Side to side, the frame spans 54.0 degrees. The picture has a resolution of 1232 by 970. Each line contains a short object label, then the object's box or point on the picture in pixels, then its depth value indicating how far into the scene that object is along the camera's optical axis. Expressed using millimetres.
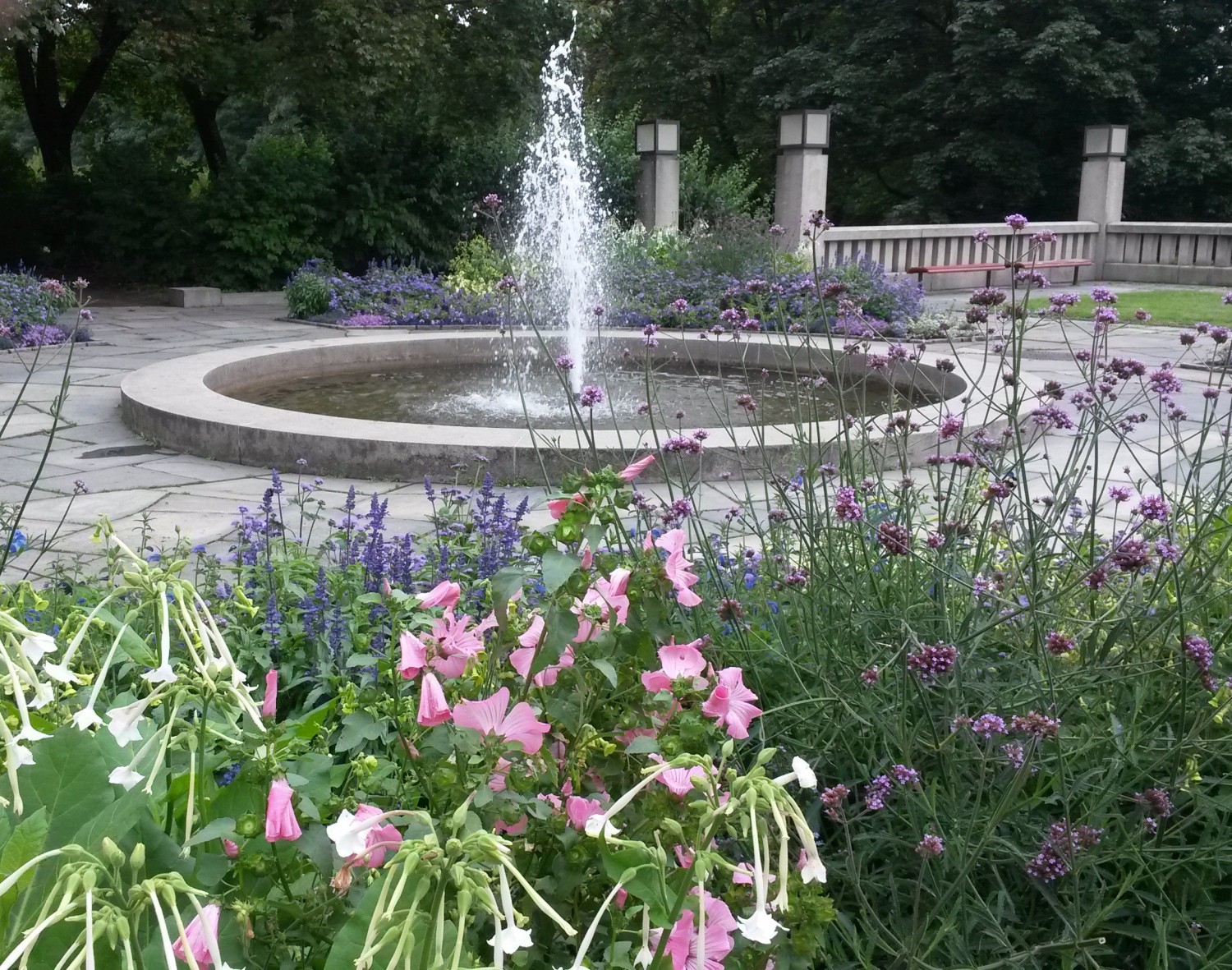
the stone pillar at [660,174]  16375
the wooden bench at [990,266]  15116
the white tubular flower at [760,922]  836
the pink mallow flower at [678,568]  1579
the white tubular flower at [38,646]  1054
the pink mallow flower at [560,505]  1469
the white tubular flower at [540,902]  721
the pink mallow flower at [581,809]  1353
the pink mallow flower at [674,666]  1502
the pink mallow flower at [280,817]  1083
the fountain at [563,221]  12125
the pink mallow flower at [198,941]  953
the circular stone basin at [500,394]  7227
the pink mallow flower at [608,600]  1521
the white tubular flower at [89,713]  1012
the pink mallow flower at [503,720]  1329
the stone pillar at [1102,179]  19375
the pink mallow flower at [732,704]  1450
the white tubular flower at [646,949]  975
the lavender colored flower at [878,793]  1600
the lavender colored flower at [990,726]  1502
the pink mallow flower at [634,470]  1503
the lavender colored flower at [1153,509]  1870
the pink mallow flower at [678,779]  1185
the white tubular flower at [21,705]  976
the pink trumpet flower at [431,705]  1354
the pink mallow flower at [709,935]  1081
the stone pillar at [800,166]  15820
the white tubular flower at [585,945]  741
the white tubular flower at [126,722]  1054
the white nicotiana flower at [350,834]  956
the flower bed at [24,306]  9469
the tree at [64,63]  15852
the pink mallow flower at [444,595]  1495
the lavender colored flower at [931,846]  1439
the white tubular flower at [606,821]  871
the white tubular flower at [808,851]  878
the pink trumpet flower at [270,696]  1352
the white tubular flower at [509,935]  761
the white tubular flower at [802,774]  991
